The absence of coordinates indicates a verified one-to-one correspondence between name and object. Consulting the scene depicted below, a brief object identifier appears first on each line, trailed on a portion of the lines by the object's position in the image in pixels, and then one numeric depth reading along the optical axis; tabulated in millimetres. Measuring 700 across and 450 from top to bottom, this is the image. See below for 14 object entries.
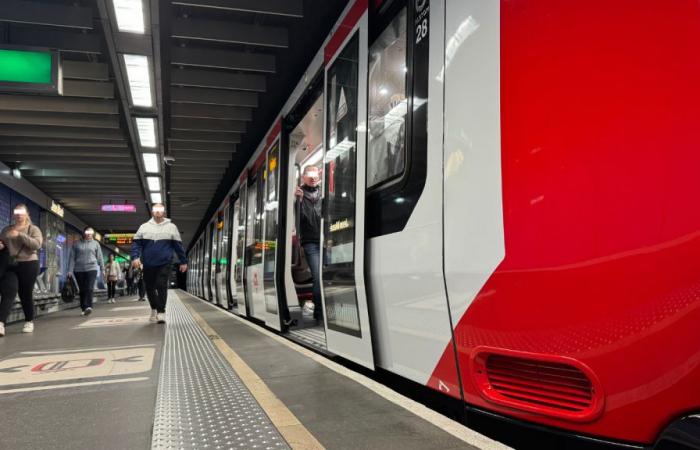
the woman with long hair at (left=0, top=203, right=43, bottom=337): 5460
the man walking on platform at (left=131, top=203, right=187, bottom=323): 6230
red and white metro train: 1385
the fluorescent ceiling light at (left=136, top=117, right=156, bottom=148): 8234
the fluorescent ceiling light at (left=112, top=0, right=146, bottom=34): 4879
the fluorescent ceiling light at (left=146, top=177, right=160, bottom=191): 12930
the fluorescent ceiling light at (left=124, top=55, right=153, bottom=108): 6119
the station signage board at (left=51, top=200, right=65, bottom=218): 16266
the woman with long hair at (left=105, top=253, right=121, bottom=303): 14684
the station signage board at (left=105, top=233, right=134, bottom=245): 28817
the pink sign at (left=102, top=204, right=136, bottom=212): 16973
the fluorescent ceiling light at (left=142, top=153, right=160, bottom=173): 10484
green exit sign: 5559
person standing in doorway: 5441
